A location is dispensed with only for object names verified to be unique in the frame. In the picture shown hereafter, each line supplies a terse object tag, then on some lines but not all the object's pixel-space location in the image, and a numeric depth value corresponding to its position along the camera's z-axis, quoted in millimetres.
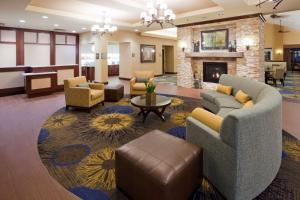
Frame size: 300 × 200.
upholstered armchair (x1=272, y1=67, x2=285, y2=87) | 9367
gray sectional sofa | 1931
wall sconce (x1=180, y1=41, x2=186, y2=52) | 9409
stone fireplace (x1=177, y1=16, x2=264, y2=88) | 7281
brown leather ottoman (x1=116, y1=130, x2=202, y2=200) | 1789
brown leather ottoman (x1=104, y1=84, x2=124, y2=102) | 6582
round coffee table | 4555
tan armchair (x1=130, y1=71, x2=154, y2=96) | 6777
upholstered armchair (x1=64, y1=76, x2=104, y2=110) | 5355
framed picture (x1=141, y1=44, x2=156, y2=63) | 13031
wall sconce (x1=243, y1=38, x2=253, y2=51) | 7320
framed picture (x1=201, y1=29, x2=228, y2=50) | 8211
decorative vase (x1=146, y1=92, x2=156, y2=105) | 4707
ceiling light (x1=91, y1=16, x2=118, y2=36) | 7645
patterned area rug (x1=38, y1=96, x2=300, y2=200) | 2281
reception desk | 7617
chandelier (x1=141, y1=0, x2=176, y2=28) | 5195
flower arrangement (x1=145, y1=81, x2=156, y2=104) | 4715
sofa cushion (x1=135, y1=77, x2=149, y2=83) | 7231
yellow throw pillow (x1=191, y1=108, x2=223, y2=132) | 2383
